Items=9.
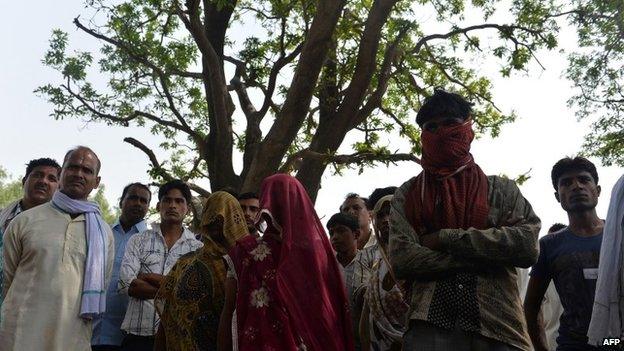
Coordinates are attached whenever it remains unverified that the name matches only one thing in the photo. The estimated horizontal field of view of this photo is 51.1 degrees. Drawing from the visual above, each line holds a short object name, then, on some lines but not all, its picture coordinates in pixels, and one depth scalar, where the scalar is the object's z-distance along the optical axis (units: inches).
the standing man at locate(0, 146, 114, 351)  151.2
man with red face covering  96.2
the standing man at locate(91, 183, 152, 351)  177.0
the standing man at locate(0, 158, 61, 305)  197.0
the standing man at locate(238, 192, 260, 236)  179.9
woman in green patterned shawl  140.6
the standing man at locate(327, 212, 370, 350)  156.2
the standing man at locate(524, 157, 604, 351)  139.7
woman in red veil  120.4
